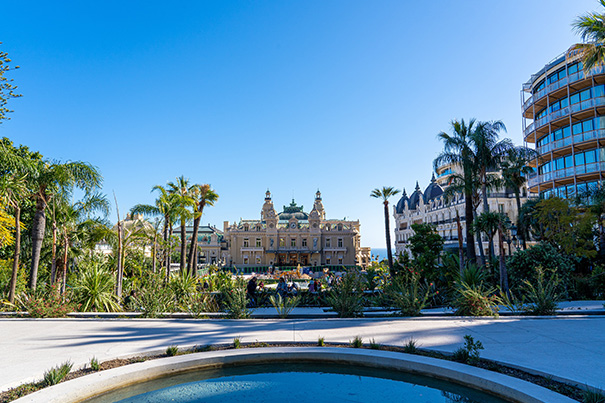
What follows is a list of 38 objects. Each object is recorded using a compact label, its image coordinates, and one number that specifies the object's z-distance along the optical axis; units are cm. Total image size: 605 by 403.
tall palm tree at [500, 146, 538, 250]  2233
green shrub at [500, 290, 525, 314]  1216
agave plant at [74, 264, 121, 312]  1314
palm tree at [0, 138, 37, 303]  1139
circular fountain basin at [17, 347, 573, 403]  581
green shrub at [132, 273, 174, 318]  1250
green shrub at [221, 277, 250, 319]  1209
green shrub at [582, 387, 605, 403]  484
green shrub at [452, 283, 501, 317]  1149
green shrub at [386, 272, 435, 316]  1198
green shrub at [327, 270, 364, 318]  1220
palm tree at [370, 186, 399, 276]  2792
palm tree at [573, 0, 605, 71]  1085
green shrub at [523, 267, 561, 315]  1179
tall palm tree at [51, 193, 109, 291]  1562
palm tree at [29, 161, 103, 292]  1336
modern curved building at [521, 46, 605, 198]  3297
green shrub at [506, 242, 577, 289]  1691
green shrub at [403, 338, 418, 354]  754
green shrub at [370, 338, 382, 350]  789
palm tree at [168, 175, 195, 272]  2230
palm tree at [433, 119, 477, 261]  2125
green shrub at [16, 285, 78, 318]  1213
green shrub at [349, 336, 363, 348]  803
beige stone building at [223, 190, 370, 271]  8019
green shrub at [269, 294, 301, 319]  1227
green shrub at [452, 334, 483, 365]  675
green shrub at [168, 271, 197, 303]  1410
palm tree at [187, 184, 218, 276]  2587
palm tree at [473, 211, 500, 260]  1697
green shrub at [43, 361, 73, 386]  594
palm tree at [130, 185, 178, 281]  2206
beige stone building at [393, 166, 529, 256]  5031
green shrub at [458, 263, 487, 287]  1386
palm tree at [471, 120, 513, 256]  2166
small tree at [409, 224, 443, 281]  1742
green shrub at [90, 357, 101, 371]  666
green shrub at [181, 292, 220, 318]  1281
